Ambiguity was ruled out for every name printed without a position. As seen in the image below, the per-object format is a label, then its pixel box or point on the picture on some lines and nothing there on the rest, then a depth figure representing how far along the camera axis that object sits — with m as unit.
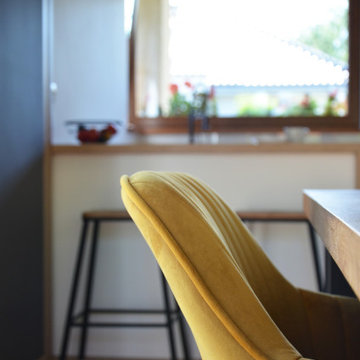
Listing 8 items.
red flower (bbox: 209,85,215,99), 3.57
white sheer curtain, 3.72
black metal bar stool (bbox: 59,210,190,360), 2.64
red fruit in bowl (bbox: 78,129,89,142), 3.03
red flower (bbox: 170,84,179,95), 3.66
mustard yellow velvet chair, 0.83
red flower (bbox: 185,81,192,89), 3.60
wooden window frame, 3.46
